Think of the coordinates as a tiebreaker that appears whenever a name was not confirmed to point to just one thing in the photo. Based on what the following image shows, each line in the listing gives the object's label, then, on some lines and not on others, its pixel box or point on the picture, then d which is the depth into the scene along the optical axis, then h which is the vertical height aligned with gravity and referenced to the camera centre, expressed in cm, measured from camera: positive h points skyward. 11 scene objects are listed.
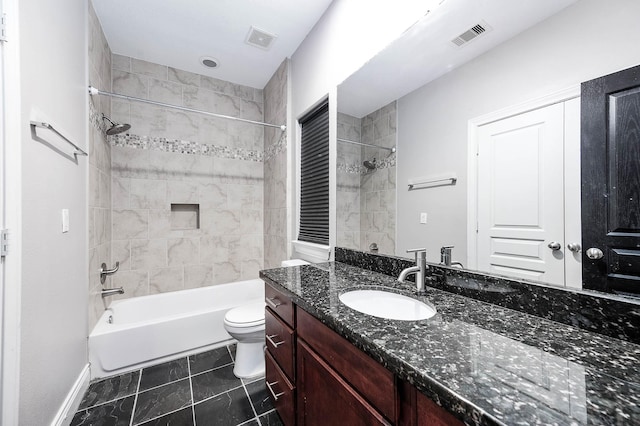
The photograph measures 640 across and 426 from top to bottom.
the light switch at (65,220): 139 -3
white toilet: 175 -87
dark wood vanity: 61 -53
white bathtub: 183 -92
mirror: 71 +45
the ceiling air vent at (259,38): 215 +153
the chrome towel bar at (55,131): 107 +39
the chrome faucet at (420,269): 109 -24
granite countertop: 43 -33
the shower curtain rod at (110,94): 183 +91
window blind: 198 +31
